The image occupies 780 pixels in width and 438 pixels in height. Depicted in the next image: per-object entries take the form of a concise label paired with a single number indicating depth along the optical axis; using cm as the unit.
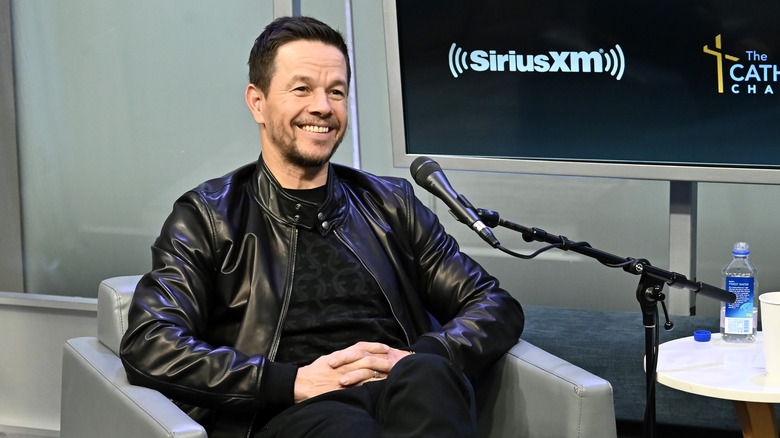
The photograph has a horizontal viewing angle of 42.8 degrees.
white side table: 212
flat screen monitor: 283
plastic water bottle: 245
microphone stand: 190
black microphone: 180
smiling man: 206
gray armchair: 197
